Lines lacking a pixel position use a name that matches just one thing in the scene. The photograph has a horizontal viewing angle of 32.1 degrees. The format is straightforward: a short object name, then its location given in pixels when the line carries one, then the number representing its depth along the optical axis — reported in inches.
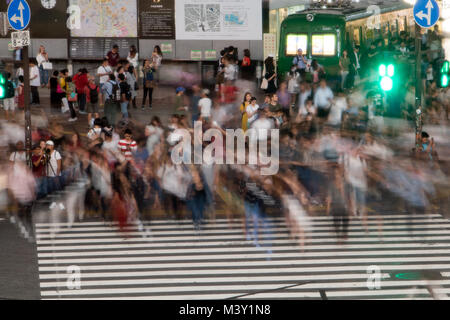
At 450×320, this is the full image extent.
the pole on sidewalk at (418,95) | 790.5
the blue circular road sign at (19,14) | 695.1
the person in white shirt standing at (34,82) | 1060.5
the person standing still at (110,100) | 925.8
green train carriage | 1220.5
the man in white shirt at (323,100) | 951.0
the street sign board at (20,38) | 687.7
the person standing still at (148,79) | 1055.2
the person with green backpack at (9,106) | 1022.4
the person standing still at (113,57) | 1099.3
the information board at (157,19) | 1226.6
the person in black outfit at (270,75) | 1111.6
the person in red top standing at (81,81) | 1020.5
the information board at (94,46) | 1239.5
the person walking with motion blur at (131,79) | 1010.7
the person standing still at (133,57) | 1139.2
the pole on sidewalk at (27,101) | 702.5
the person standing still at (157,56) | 1167.8
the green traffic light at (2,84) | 641.0
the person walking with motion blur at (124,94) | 937.9
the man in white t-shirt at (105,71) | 1010.7
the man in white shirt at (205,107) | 834.8
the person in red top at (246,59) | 1160.8
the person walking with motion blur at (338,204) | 593.9
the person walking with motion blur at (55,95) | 1060.8
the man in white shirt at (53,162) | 678.5
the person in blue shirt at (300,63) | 1124.7
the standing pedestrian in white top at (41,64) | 1139.3
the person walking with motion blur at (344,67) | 1190.9
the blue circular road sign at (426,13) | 723.4
